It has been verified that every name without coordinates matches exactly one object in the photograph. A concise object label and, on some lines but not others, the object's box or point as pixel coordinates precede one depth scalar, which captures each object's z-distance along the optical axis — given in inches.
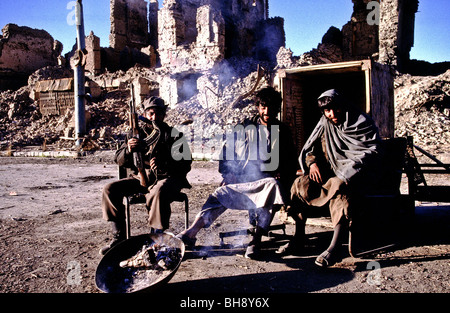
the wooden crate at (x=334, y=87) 173.3
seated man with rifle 127.6
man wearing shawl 117.3
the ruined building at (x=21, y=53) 961.5
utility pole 564.1
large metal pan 90.9
